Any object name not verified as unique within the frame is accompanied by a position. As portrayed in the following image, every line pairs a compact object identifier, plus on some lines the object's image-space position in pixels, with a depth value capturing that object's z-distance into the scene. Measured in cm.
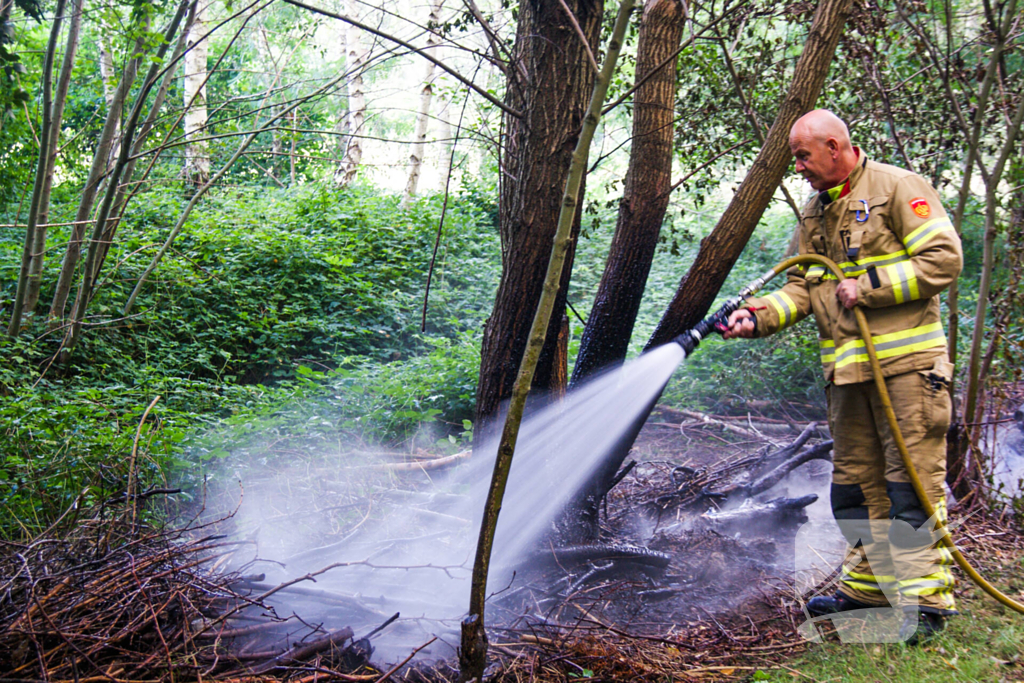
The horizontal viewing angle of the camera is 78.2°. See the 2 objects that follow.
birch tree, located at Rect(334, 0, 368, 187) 1114
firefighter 259
